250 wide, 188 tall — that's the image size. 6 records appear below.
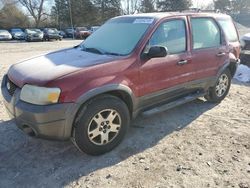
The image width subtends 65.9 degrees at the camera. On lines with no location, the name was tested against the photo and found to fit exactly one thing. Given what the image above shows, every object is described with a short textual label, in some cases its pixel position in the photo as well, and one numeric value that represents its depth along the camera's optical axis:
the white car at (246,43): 7.09
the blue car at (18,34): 21.70
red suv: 2.23
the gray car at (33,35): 19.58
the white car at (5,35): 20.67
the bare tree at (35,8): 34.68
